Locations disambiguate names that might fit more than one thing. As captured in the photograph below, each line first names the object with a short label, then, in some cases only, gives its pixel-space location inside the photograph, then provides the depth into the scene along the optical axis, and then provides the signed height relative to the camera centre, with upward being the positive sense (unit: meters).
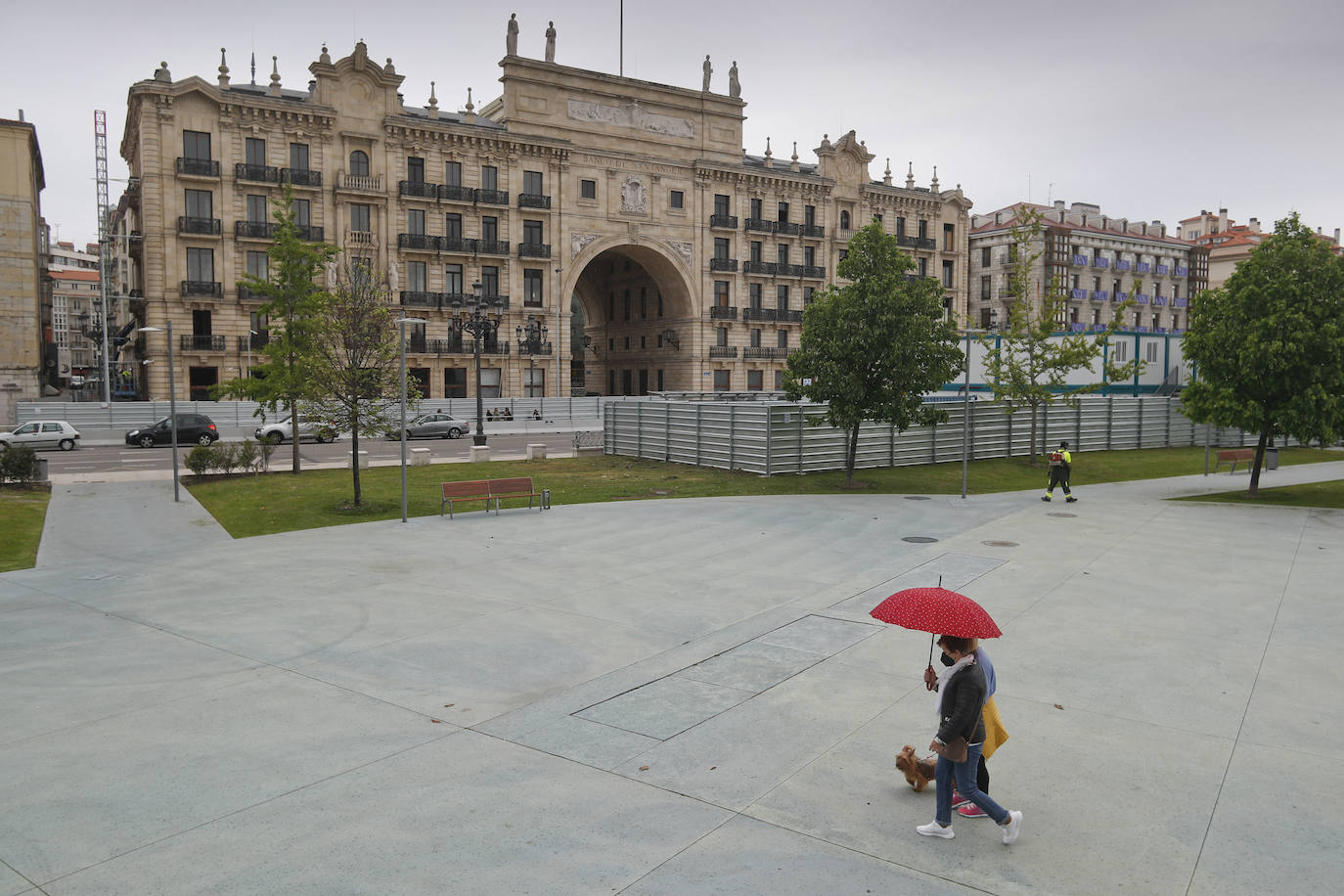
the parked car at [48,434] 42.91 -2.43
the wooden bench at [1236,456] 30.86 -2.11
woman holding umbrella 6.60 -2.46
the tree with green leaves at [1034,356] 34.50 +1.38
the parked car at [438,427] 49.72 -2.26
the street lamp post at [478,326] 42.84 +3.52
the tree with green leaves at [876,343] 26.83 +1.40
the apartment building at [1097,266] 93.06 +13.31
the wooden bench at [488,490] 22.08 -2.53
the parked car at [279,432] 45.62 -2.35
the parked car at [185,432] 43.16 -2.30
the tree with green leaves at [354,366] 22.97 +0.51
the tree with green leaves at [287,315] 30.36 +2.41
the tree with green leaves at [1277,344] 22.95 +1.26
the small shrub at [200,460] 28.95 -2.39
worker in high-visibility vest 24.69 -2.03
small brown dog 7.37 -3.02
